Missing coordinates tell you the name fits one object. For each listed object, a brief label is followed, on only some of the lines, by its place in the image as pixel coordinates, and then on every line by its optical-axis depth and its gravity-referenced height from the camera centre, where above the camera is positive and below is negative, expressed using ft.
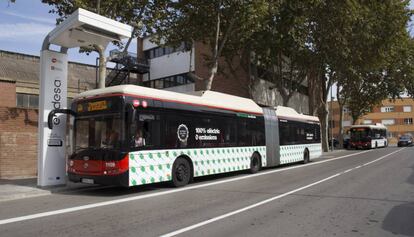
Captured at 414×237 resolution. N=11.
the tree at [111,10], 55.01 +18.92
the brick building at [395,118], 344.49 +21.39
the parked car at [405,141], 202.18 +1.27
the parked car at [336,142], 202.57 +1.16
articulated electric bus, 38.01 +1.06
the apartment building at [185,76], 120.18 +21.18
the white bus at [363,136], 163.12 +3.05
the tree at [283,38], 86.33 +22.71
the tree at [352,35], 96.09 +26.60
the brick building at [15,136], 53.01 +1.51
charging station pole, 42.22 +6.74
